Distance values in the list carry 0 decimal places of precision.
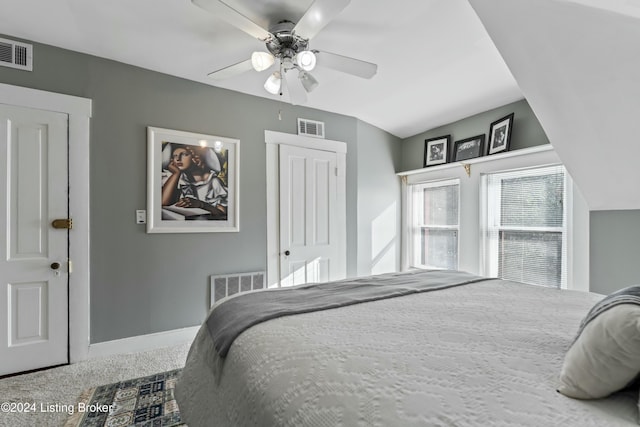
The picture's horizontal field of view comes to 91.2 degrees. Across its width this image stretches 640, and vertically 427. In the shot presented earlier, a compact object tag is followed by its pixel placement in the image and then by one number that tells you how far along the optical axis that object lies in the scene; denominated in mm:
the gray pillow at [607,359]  665
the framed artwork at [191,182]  2859
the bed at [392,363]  674
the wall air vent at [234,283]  3105
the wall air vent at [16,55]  2338
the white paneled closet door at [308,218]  3510
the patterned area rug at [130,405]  1795
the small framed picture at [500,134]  3104
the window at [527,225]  2834
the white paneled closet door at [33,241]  2352
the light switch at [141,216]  2801
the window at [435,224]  3861
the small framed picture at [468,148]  3432
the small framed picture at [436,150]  3846
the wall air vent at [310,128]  3643
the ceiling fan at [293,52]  1646
